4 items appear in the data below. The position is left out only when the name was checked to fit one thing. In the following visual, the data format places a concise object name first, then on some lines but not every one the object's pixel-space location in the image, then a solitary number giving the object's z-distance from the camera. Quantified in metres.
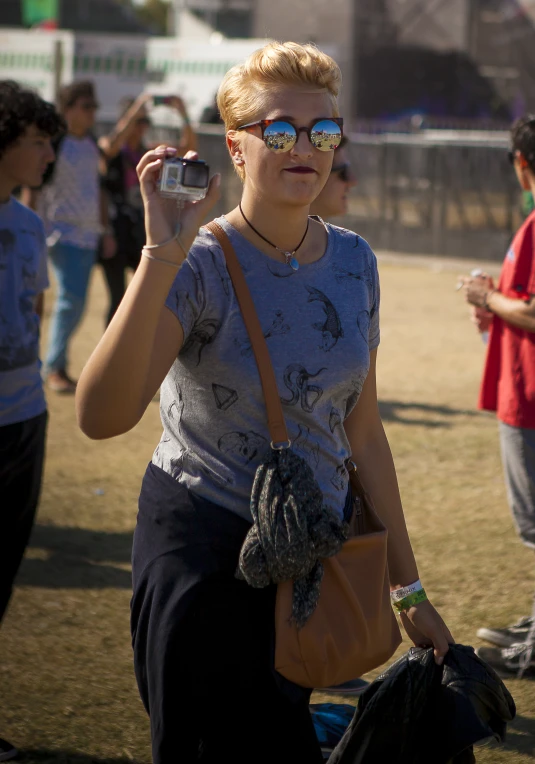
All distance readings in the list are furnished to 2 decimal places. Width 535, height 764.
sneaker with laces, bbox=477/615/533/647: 4.35
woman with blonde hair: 2.28
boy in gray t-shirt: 3.73
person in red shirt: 4.09
